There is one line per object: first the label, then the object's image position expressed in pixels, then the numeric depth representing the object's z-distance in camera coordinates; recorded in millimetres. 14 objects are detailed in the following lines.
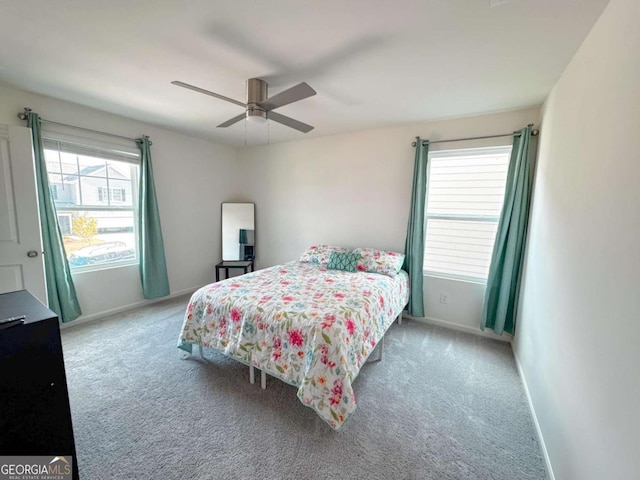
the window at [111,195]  2997
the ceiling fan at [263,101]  1678
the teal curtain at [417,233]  2924
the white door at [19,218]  2148
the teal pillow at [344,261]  3028
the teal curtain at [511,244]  2432
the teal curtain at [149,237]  3197
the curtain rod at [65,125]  2357
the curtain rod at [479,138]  2410
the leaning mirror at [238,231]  4277
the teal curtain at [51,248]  2416
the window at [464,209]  2703
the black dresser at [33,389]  951
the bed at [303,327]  1554
